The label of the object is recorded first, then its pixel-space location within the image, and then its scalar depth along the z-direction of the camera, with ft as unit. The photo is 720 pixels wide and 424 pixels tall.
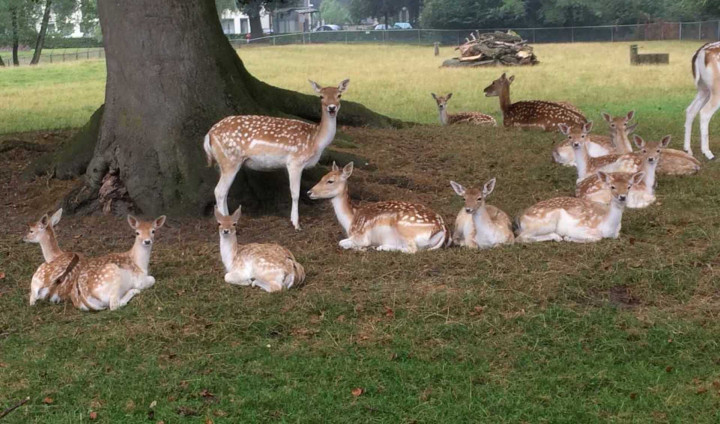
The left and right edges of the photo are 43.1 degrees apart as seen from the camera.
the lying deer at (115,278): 21.02
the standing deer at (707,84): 37.25
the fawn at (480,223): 24.18
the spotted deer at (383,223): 24.67
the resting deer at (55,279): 21.62
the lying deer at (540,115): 45.03
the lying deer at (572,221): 24.89
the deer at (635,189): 28.19
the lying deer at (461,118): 48.91
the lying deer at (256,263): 21.63
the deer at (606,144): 34.99
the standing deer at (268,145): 27.66
